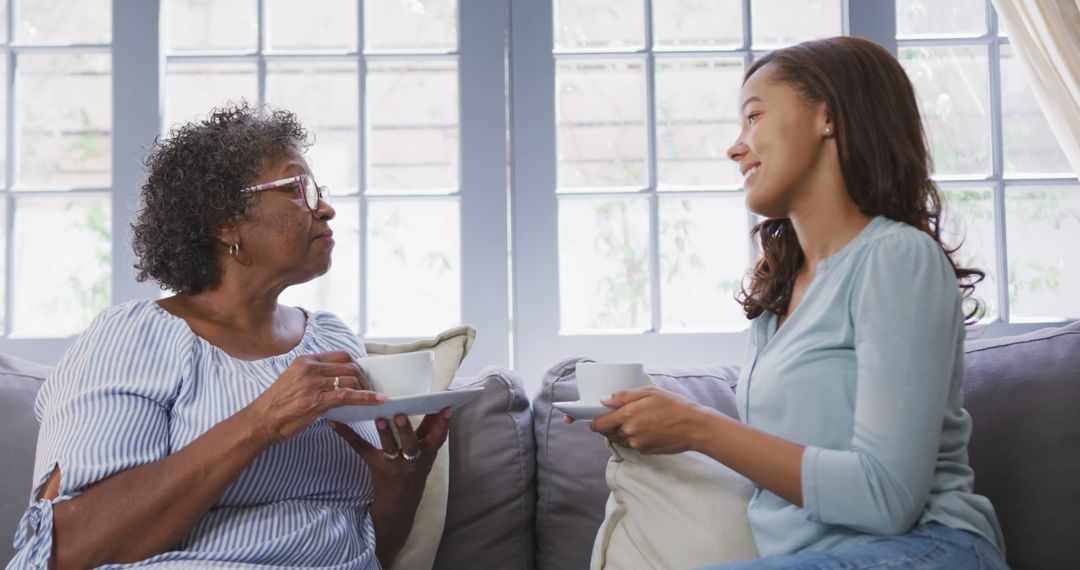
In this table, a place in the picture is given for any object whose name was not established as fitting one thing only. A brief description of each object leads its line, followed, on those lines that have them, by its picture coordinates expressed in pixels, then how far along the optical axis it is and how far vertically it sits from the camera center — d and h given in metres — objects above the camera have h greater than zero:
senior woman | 1.41 -0.16
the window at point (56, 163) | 2.59 +0.39
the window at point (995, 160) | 2.62 +0.38
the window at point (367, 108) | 2.61 +0.54
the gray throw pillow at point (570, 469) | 1.93 -0.35
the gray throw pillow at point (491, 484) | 1.93 -0.38
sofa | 1.81 -0.31
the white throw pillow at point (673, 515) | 1.53 -0.35
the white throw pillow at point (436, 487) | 1.83 -0.36
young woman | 1.24 -0.08
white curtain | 2.44 +0.62
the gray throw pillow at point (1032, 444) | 1.79 -0.28
